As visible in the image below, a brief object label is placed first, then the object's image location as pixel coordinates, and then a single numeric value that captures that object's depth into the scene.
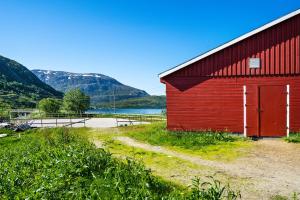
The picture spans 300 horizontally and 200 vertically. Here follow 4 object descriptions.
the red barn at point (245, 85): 19.23
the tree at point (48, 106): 70.44
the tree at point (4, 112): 52.21
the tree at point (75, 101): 72.12
